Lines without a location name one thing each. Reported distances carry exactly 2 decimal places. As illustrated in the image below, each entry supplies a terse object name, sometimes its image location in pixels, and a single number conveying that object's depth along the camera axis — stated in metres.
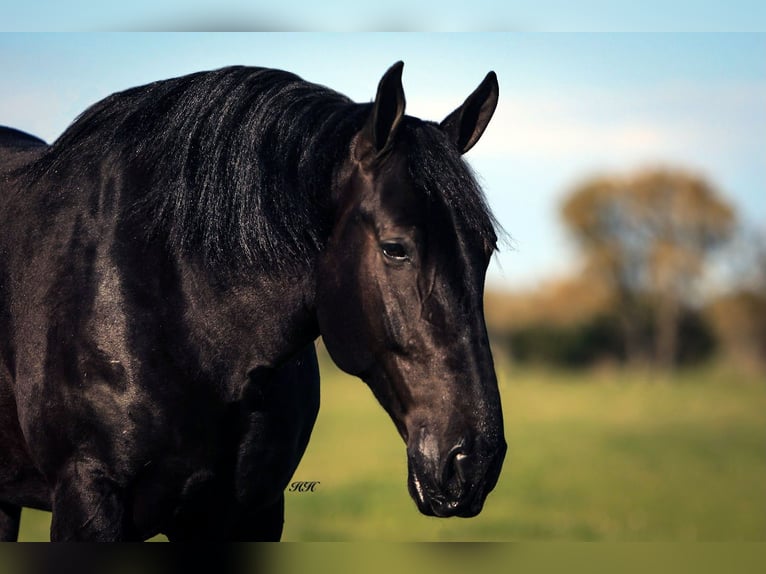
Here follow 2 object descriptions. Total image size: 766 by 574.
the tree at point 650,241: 75.66
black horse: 5.45
